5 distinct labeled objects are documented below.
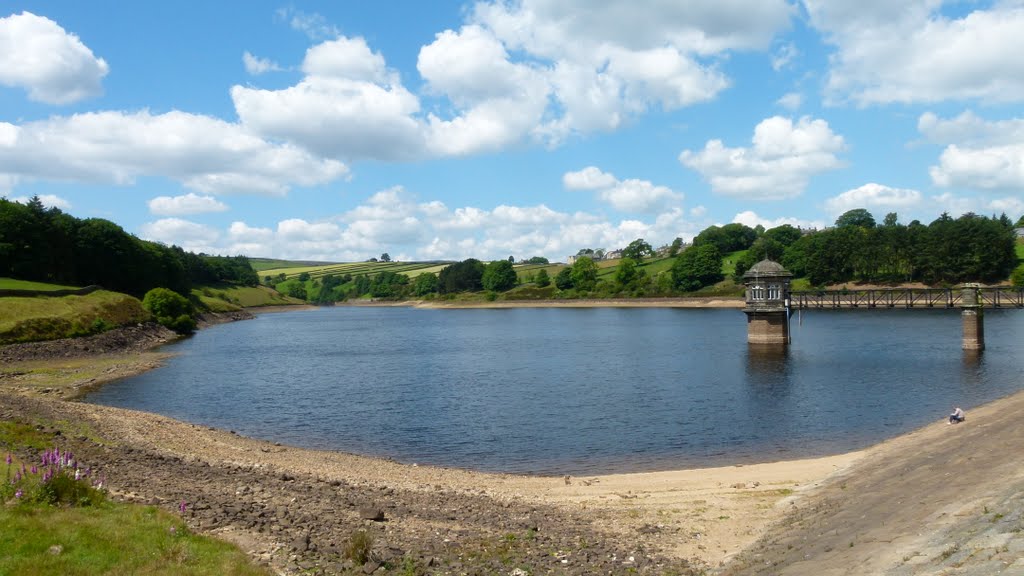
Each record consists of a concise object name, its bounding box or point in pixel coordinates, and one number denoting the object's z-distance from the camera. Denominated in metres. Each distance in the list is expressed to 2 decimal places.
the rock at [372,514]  17.59
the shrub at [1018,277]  132.50
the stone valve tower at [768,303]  67.81
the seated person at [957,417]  30.50
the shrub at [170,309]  105.38
